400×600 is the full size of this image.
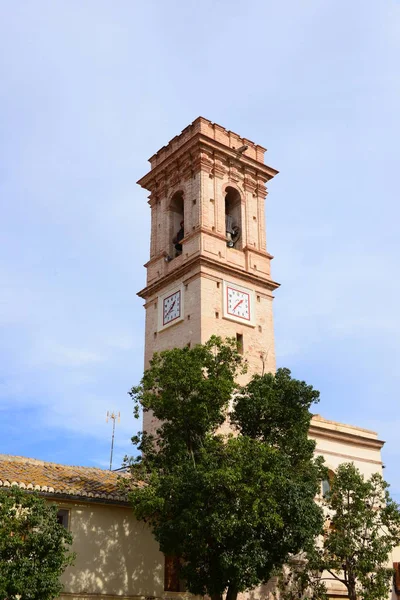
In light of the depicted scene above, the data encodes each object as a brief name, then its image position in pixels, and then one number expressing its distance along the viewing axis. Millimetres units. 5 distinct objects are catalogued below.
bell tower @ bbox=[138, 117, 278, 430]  30812
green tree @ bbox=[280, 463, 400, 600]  21688
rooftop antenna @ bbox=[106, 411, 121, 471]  46525
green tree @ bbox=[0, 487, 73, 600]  14852
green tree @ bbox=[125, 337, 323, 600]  17656
